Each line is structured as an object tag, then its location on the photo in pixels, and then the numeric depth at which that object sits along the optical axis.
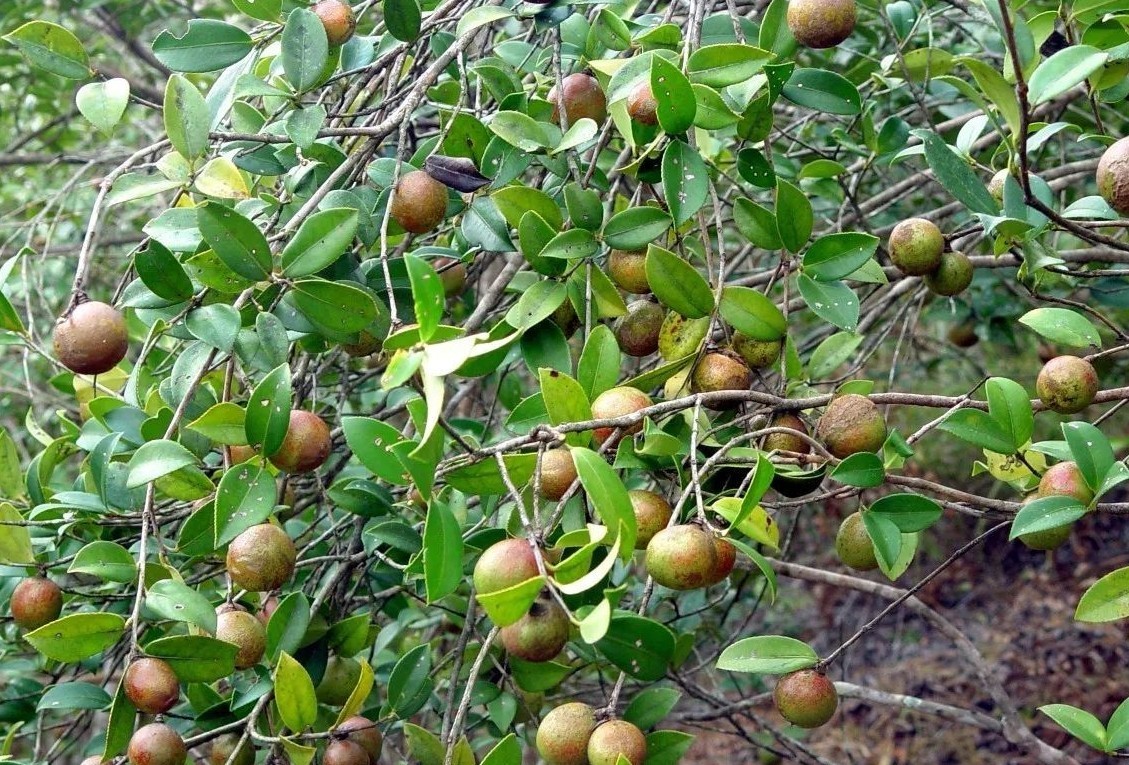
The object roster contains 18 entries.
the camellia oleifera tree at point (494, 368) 1.07
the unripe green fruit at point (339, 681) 1.42
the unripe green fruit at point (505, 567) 0.91
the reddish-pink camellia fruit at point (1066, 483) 1.16
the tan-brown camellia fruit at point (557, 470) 1.06
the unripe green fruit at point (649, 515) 1.09
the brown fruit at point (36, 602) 1.35
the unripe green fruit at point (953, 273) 1.38
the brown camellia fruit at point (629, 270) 1.30
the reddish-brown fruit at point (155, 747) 1.11
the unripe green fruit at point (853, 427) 1.14
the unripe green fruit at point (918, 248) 1.36
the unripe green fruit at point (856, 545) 1.21
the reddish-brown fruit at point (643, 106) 1.21
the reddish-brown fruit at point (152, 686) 1.10
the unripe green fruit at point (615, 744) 1.04
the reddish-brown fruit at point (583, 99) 1.42
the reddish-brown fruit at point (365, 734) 1.26
